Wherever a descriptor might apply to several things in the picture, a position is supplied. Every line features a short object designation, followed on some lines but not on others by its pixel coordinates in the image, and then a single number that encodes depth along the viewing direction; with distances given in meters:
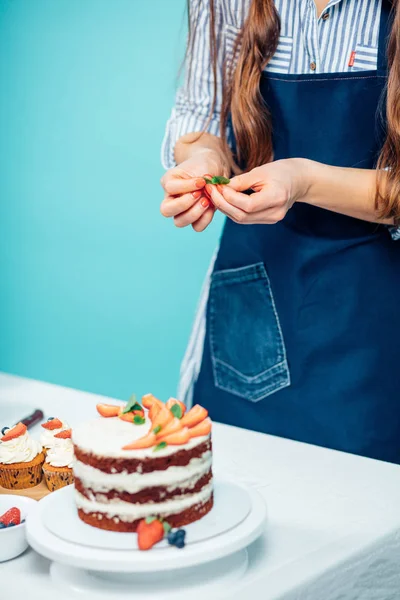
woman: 1.53
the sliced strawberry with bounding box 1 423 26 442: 1.15
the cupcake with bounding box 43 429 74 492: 1.10
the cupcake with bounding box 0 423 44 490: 1.12
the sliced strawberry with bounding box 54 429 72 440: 1.14
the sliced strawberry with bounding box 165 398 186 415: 0.96
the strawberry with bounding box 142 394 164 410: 1.00
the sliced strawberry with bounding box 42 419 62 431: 1.19
